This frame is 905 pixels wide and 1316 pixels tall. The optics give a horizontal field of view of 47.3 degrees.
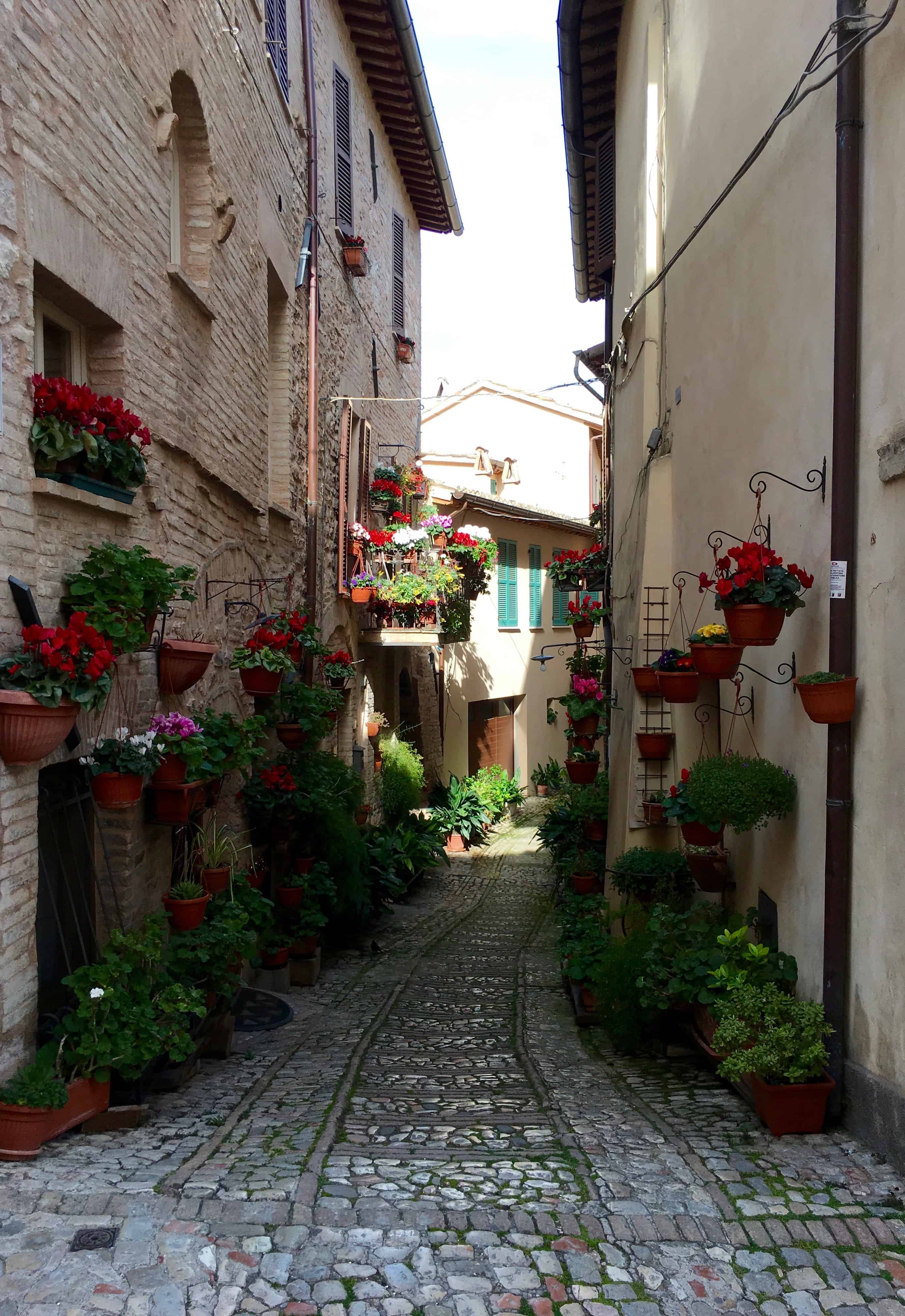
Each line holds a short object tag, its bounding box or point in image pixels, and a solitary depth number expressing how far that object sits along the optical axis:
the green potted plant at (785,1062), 4.22
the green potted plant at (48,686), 3.98
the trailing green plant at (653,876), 7.39
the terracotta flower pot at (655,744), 8.34
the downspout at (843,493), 4.28
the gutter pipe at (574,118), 10.08
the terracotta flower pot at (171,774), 5.55
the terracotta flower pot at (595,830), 10.67
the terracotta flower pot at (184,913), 5.87
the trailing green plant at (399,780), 14.74
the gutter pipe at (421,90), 13.19
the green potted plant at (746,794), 4.98
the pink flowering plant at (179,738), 5.37
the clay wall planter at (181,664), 5.89
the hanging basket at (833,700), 4.19
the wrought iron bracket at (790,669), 5.08
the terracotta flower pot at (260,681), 7.69
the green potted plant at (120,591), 4.63
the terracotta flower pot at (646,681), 7.93
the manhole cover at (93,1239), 3.27
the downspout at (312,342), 10.93
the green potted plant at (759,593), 4.71
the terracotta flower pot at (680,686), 6.22
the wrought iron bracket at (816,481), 4.66
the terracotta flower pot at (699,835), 5.80
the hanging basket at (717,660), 5.32
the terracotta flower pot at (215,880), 6.45
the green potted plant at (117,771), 4.94
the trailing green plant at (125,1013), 4.36
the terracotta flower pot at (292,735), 8.72
